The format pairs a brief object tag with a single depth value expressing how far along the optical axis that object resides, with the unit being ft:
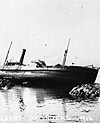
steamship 119.85
